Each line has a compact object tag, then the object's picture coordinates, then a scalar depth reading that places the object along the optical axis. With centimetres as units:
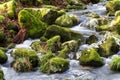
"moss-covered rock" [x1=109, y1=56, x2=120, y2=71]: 1474
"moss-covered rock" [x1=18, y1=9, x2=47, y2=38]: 1986
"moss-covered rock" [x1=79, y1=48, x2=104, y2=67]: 1523
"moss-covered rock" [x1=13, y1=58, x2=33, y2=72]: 1511
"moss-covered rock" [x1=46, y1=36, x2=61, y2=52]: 1738
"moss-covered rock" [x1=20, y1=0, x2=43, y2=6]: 2655
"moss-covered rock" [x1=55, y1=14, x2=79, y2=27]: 2207
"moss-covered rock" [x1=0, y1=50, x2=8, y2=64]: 1611
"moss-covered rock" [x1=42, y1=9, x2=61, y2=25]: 2233
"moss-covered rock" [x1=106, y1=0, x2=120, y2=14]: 2503
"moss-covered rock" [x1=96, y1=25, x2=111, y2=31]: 2041
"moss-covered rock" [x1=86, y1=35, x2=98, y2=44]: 1864
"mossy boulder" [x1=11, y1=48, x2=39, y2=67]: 1556
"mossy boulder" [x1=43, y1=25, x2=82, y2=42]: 1861
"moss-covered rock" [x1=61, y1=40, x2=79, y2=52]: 1730
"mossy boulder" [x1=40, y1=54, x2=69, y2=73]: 1472
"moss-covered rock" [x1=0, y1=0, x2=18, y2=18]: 2261
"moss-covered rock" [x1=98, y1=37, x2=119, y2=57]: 1672
